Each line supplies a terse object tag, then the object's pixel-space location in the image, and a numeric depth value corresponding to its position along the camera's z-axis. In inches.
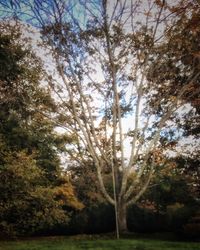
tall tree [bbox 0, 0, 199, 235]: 443.7
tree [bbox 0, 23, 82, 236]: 410.5
